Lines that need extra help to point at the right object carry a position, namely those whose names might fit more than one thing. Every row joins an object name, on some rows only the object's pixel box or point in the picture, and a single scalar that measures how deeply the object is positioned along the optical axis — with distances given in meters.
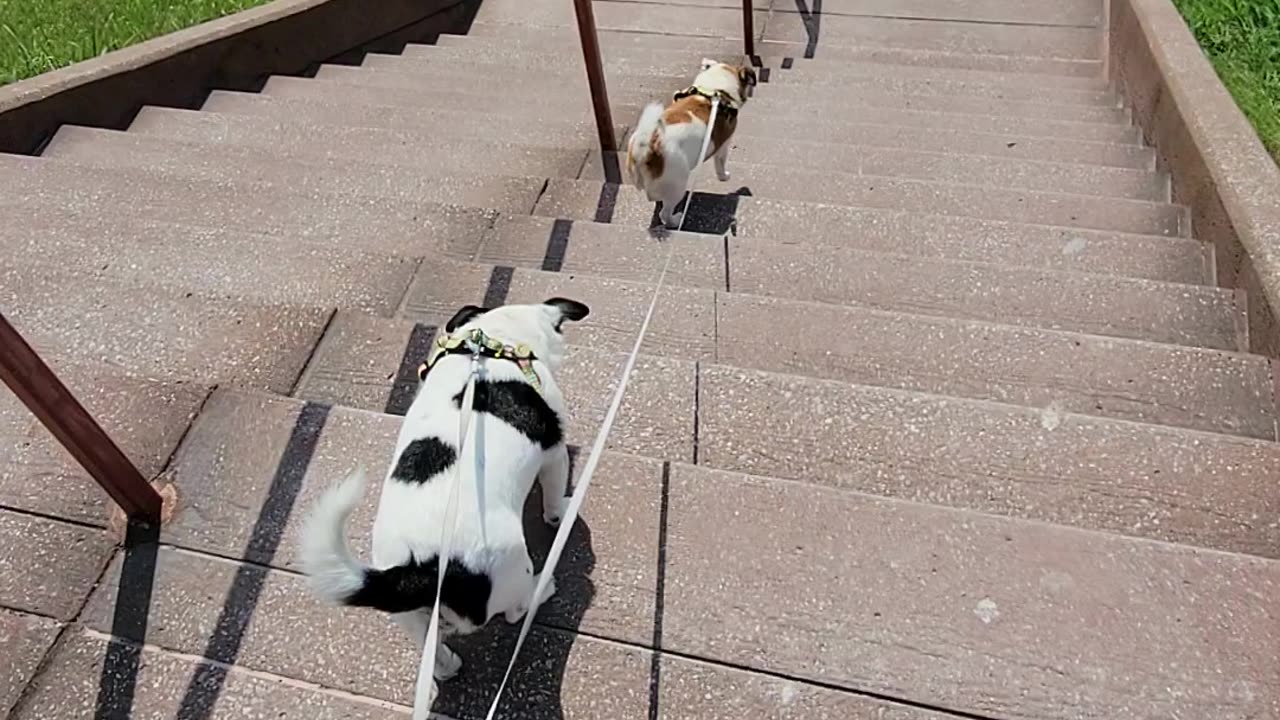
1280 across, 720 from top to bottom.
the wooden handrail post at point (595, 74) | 3.46
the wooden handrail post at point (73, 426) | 1.48
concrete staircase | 1.60
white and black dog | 1.35
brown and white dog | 3.32
